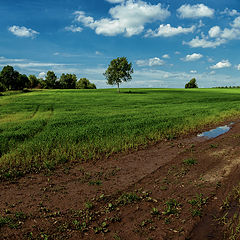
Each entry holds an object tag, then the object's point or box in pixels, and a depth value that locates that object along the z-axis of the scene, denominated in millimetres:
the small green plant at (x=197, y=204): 5898
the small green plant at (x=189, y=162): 9693
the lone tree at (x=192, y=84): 163500
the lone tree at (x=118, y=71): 76250
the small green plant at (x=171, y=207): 5965
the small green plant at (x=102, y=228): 5411
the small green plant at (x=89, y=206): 6457
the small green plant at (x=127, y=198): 6673
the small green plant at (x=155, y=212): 5973
